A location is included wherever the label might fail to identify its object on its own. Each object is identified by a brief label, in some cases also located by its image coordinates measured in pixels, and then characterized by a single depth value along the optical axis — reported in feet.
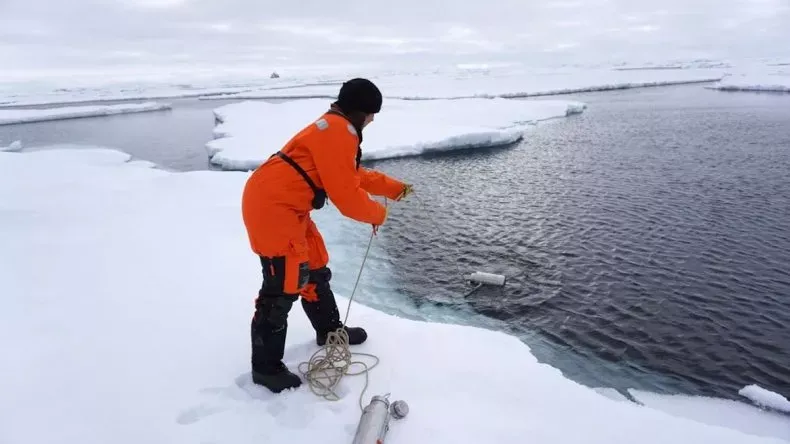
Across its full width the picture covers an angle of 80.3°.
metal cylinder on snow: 9.68
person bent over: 10.09
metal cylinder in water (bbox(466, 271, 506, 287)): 25.23
